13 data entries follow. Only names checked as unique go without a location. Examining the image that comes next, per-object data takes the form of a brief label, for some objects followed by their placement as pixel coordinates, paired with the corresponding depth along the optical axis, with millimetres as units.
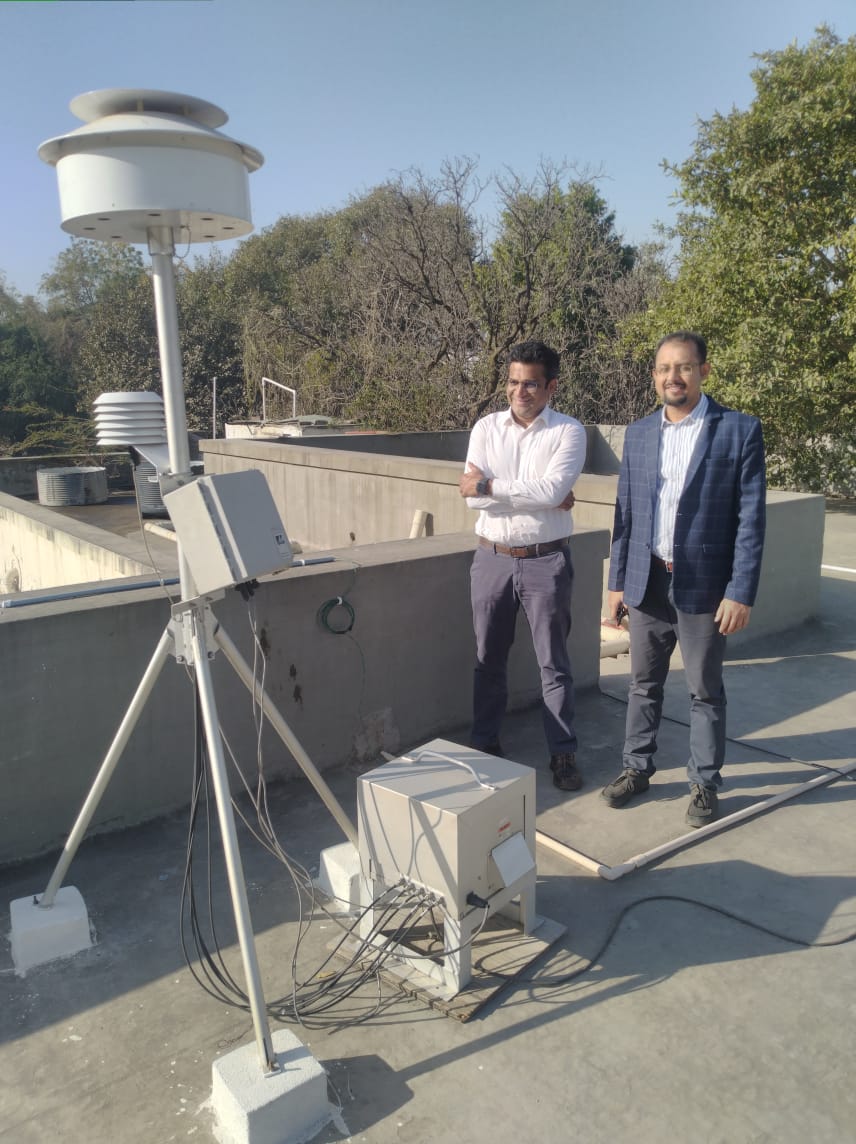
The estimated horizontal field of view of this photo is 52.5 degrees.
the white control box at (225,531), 2023
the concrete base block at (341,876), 2631
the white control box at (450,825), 2246
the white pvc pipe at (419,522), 7430
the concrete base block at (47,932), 2395
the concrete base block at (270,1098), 1795
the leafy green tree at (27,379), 28359
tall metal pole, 1980
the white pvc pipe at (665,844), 2855
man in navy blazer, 3068
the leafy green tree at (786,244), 10000
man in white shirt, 3363
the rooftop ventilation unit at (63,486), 15391
